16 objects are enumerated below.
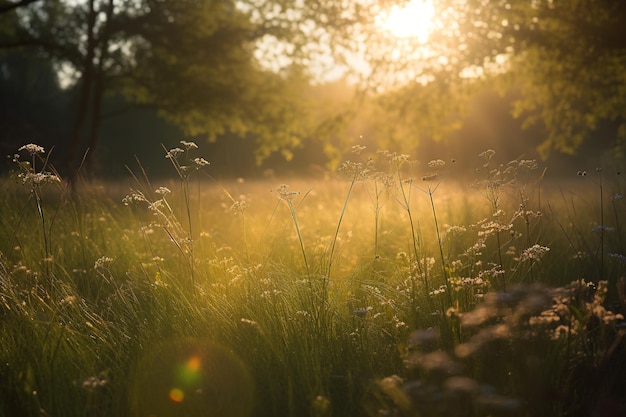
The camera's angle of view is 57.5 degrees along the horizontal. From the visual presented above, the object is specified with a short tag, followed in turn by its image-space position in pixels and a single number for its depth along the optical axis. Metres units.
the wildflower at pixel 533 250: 2.47
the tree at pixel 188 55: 14.24
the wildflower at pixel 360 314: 2.54
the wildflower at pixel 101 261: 3.07
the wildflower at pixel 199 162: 3.01
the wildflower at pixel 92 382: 2.07
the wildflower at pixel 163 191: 2.96
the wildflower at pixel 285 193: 2.88
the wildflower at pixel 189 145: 2.99
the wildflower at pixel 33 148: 2.93
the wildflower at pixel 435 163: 3.01
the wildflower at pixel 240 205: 3.04
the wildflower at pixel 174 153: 2.93
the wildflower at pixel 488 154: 3.06
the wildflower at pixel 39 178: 2.85
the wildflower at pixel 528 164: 3.01
